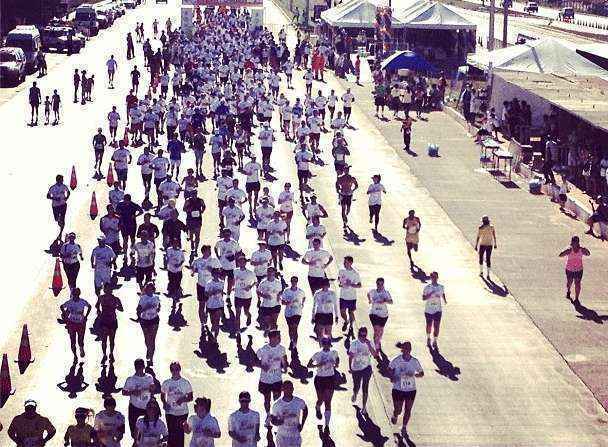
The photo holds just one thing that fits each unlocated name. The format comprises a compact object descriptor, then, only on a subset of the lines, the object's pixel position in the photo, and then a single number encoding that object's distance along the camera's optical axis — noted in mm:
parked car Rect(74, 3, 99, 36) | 80312
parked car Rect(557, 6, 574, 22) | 112300
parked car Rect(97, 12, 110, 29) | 85738
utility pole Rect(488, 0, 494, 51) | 57062
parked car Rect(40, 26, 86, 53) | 69544
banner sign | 80188
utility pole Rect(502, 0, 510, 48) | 65250
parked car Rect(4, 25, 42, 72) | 58375
